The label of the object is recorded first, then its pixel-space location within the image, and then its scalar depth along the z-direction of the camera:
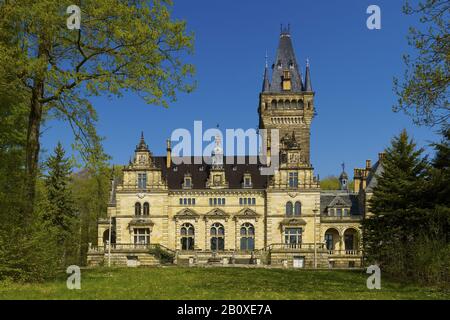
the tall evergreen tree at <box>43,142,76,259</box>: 49.75
